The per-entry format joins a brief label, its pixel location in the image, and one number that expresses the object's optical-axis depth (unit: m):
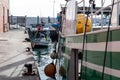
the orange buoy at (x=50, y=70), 7.16
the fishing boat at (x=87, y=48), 3.38
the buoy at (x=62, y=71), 6.23
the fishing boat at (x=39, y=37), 22.36
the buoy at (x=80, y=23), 5.05
